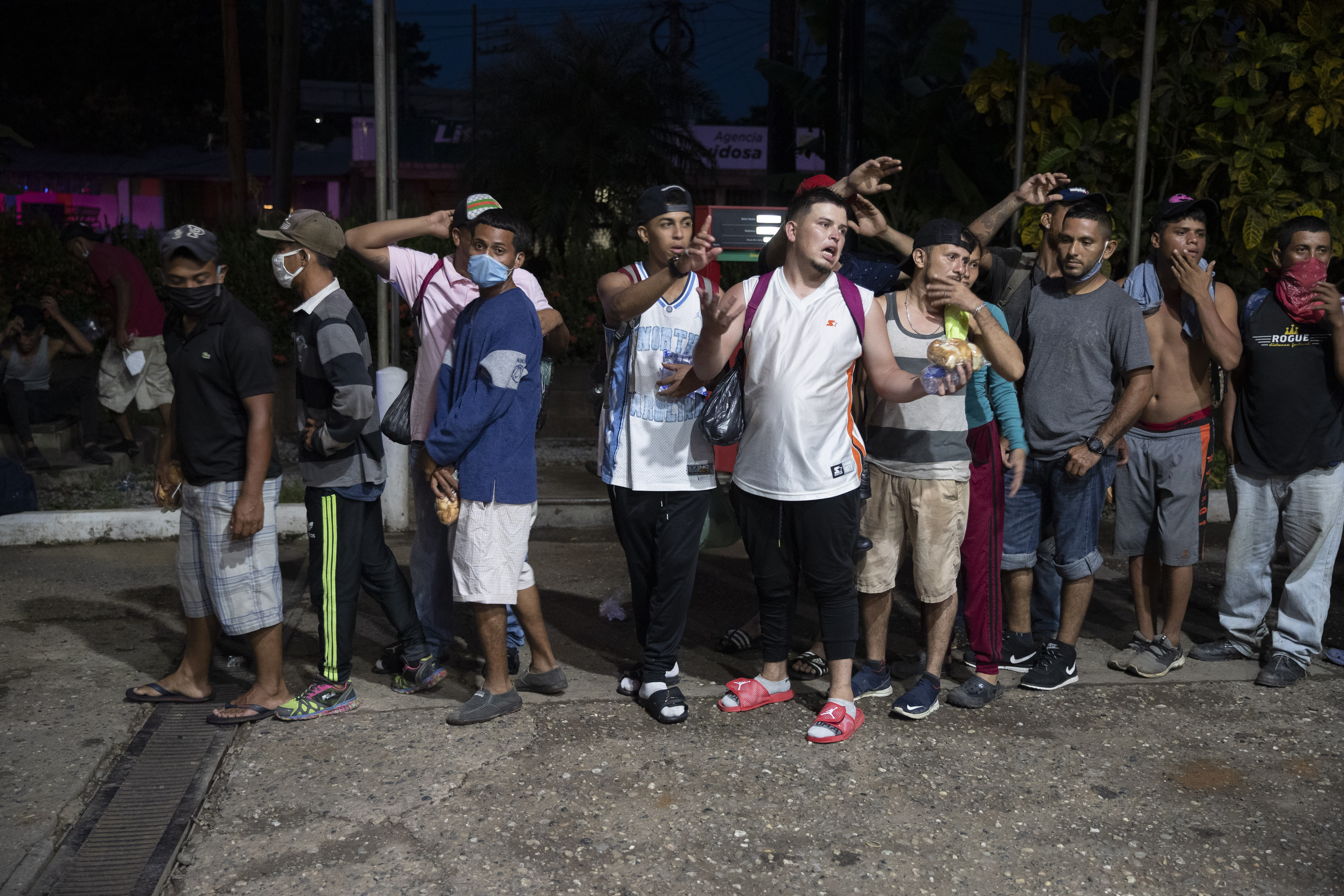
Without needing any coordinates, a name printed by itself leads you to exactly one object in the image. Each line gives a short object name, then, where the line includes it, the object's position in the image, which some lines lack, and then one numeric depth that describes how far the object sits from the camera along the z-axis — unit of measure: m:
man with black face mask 4.06
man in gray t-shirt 4.54
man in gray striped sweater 4.18
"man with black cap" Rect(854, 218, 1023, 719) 4.20
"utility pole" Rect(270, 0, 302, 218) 16.53
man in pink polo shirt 4.54
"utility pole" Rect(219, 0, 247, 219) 18.47
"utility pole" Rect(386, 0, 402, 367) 6.92
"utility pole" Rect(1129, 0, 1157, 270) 6.92
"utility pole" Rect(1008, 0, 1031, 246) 8.30
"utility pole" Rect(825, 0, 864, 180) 7.41
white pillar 7.12
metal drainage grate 3.22
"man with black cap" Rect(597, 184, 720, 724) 4.27
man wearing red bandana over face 4.73
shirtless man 4.83
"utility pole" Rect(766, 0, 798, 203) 10.78
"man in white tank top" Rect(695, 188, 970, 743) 4.06
